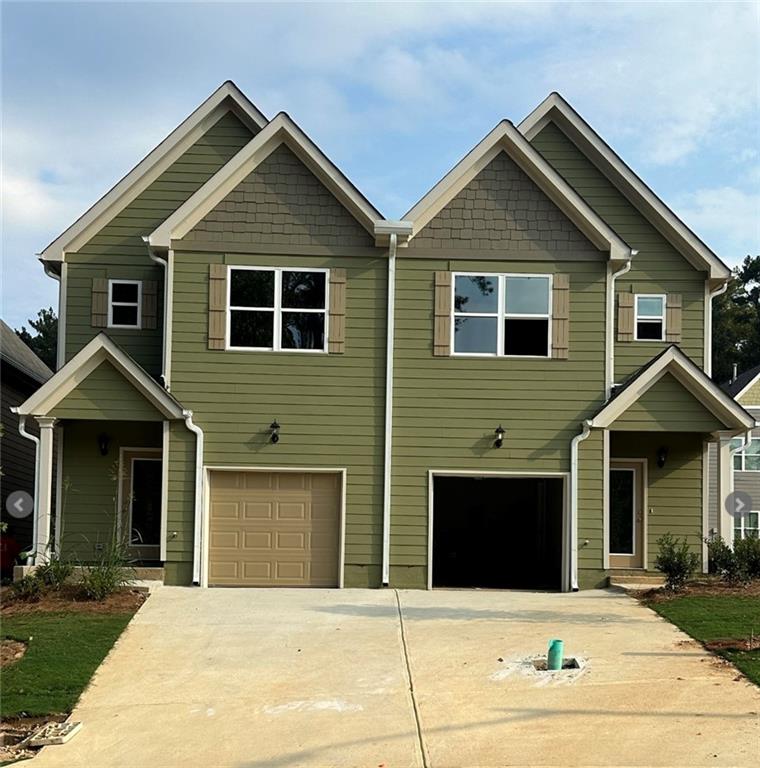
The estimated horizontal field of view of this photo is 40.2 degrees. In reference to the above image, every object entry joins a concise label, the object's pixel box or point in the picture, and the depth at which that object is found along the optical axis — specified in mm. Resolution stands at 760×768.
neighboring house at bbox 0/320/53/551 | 21906
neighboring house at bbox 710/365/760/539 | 35719
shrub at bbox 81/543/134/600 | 14625
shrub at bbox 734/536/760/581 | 15727
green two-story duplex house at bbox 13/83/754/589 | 16922
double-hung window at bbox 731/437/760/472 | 37250
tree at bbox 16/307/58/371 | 54594
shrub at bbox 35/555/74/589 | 15098
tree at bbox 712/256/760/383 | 55219
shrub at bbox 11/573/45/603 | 14773
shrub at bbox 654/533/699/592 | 15555
